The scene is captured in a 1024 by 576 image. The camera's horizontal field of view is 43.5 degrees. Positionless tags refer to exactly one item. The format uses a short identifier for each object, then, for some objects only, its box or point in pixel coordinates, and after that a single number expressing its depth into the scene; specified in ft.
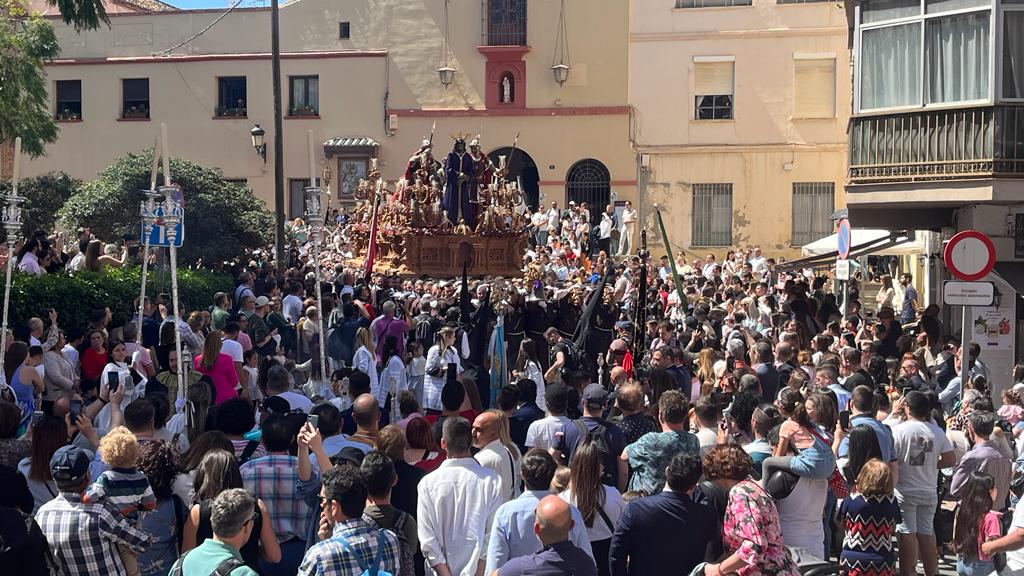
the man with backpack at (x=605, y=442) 27.04
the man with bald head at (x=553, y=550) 19.10
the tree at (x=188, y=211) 81.76
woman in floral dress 20.74
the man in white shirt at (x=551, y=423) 27.68
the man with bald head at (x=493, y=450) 25.20
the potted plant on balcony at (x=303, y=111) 128.88
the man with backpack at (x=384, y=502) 20.53
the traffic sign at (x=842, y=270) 55.47
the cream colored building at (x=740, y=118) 113.50
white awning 72.13
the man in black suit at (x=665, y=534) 21.56
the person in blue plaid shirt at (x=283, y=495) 22.98
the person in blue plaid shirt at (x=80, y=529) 20.40
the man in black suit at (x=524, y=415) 30.63
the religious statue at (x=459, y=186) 84.38
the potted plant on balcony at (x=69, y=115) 132.26
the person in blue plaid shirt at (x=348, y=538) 18.37
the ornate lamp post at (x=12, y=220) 38.06
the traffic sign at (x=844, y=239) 52.70
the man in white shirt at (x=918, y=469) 30.35
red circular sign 39.17
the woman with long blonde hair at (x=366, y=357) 44.24
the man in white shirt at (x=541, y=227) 104.68
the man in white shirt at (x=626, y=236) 108.99
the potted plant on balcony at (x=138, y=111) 132.36
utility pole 81.30
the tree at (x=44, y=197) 106.73
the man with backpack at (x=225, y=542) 17.97
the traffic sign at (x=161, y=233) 38.60
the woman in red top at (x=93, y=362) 41.60
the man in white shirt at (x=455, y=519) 22.88
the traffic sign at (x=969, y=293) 38.45
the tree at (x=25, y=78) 71.61
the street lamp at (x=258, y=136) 94.02
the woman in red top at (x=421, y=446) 25.99
